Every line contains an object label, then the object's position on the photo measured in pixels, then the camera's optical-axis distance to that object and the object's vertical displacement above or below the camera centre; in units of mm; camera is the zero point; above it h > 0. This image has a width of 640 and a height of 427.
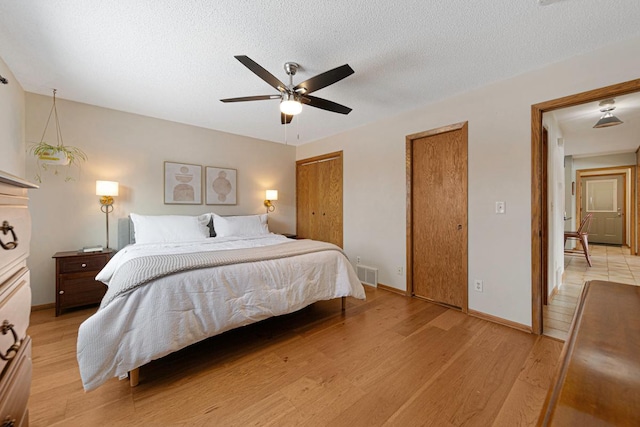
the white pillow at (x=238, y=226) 3620 -172
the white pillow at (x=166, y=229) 3076 -181
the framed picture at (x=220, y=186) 4086 +455
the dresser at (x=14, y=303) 647 -252
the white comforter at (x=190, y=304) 1527 -662
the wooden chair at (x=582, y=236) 4719 -440
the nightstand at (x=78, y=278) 2701 -683
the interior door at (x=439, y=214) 2869 -9
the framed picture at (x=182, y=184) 3736 +451
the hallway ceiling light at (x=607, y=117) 2984 +1145
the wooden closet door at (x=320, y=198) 4402 +284
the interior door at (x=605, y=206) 6922 +189
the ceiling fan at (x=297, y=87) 1884 +1023
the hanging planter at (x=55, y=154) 2783 +678
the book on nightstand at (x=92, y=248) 3002 -408
